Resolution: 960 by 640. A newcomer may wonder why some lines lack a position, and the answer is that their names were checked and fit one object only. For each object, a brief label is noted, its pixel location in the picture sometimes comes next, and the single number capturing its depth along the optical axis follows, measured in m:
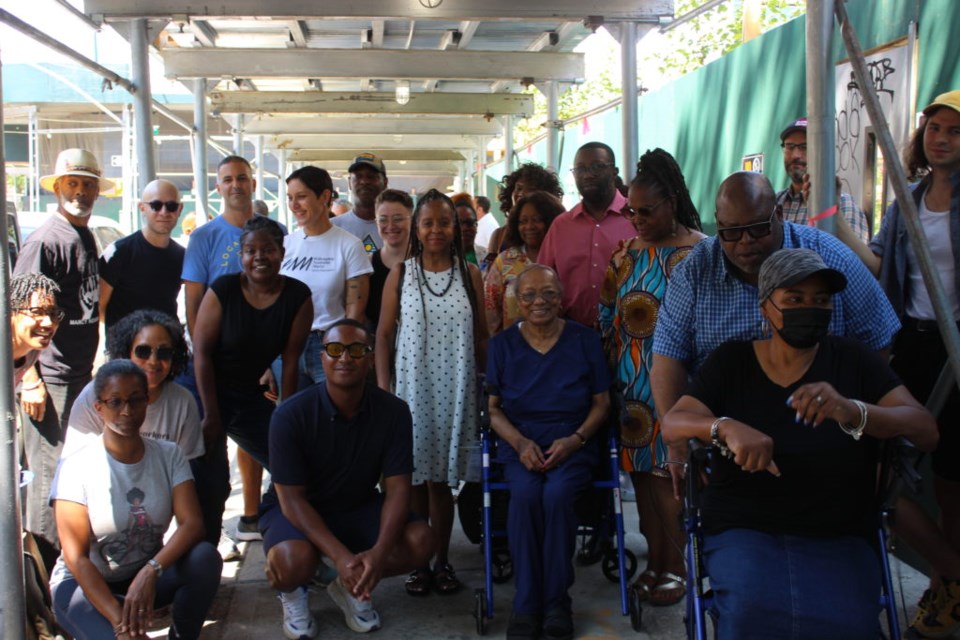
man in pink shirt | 4.87
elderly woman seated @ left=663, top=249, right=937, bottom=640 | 2.79
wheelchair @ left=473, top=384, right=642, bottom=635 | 4.04
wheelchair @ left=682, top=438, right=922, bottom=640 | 2.82
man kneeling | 3.95
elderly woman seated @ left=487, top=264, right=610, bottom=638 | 3.96
